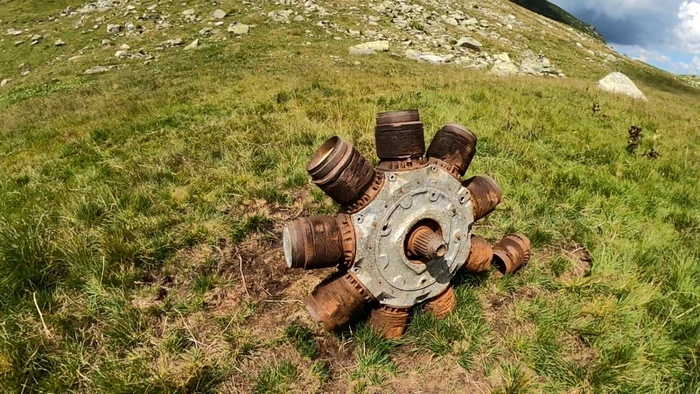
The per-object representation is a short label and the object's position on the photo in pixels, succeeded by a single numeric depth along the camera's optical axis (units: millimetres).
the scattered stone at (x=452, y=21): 31184
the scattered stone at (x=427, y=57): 21562
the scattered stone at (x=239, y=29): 24394
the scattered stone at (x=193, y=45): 22797
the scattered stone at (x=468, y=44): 26359
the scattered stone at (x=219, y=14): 27131
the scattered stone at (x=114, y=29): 27328
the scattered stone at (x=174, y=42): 23844
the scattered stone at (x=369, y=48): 21281
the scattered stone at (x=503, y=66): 18984
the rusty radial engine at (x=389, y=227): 2781
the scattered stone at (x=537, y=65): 23466
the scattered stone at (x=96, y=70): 20141
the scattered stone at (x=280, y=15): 26328
